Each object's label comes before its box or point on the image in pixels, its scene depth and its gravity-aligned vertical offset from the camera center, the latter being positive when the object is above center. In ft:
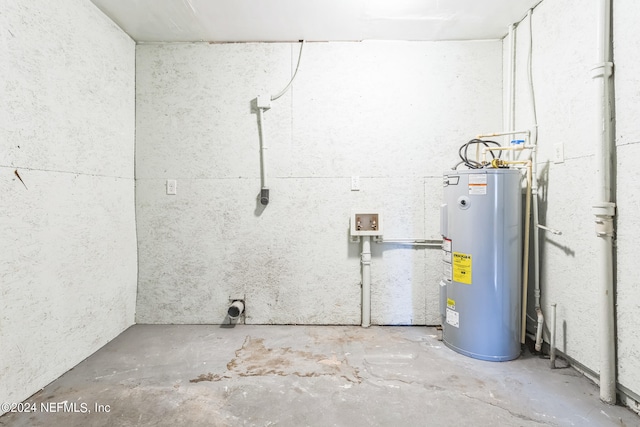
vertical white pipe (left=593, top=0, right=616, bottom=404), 4.85 +0.05
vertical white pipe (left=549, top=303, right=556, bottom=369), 5.92 -2.49
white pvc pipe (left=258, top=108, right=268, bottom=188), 7.92 +1.67
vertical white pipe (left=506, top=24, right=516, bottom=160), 7.36 +3.20
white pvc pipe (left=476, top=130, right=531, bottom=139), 6.49 +1.82
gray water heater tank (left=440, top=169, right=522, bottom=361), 6.03 -0.95
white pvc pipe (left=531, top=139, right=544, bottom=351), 6.32 -0.73
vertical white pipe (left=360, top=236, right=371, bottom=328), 7.87 -1.79
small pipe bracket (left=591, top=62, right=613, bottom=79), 4.91 +2.40
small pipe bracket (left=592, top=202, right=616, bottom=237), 4.85 -0.05
